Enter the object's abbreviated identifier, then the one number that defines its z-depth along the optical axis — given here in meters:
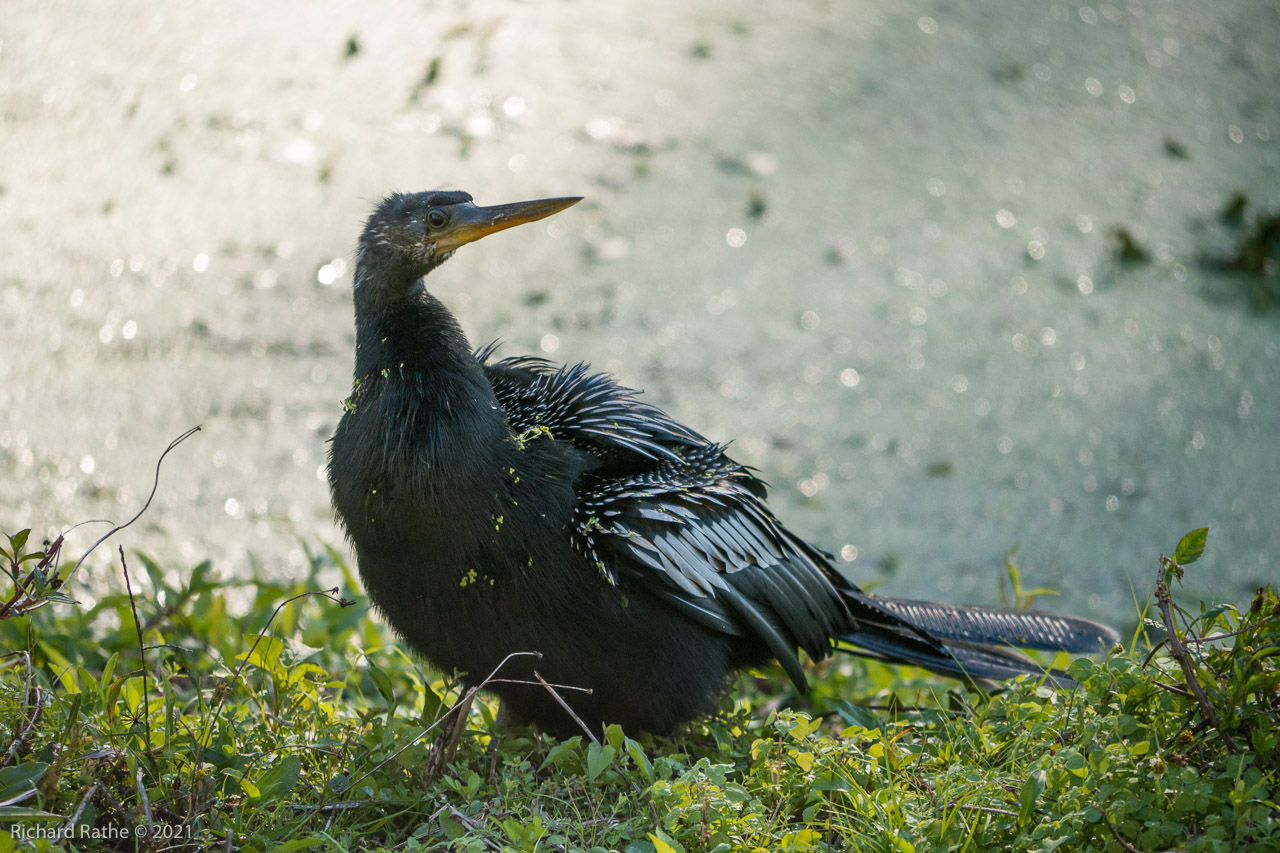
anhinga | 10.42
